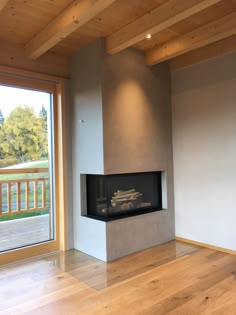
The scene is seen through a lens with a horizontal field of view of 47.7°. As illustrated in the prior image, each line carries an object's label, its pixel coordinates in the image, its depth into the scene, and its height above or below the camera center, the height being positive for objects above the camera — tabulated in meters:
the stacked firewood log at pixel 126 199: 3.39 -0.49
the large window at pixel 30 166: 3.14 -0.03
